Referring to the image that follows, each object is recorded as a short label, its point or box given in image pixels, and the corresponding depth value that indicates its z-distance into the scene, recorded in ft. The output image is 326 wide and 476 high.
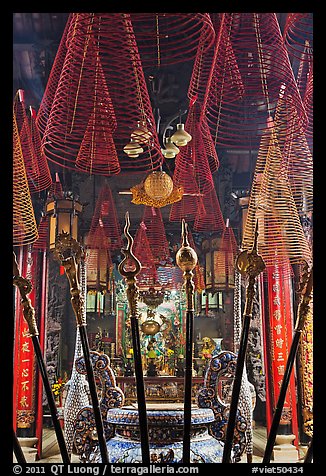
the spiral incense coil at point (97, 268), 20.12
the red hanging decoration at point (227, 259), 19.62
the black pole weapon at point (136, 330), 3.59
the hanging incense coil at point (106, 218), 16.44
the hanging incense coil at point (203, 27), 3.68
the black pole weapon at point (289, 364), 3.56
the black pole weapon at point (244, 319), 3.61
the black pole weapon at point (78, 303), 3.66
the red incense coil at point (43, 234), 18.08
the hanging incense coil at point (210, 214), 15.03
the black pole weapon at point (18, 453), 3.58
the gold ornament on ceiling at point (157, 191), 12.07
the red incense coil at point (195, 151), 10.25
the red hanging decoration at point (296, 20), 3.75
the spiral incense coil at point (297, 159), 7.93
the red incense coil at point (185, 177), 11.38
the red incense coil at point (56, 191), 16.86
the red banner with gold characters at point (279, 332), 17.49
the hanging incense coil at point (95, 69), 4.15
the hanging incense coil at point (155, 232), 18.04
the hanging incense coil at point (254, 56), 4.90
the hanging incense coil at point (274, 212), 8.05
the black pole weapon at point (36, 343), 3.74
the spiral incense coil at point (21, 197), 5.62
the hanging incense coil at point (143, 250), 17.80
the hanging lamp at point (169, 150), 11.76
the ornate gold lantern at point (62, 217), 16.38
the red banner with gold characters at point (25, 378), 18.16
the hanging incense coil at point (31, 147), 8.97
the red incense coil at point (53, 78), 5.43
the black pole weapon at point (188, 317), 3.69
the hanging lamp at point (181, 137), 10.40
